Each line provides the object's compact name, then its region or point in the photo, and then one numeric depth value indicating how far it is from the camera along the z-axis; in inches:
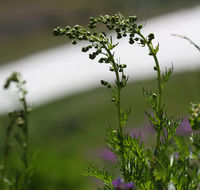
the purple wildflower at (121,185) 97.0
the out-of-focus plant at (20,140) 142.9
